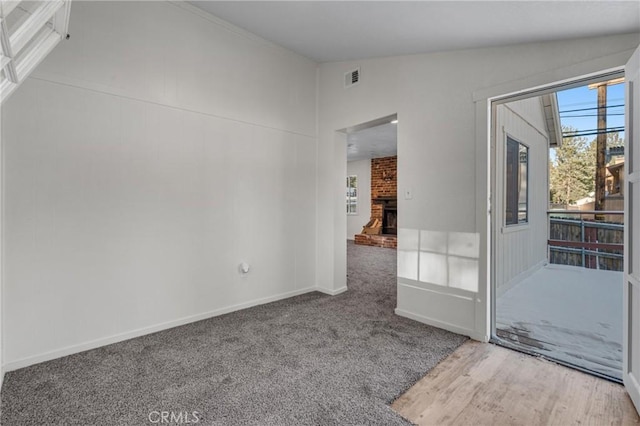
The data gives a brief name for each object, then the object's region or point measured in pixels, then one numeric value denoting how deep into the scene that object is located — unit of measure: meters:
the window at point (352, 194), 9.61
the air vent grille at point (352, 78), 3.47
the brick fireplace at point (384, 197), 8.55
